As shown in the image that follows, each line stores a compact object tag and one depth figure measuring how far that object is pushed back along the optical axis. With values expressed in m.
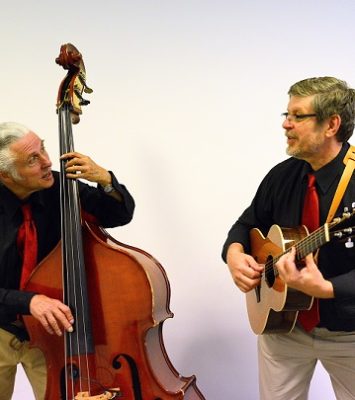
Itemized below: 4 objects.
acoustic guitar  1.24
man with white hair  1.65
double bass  1.47
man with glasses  1.46
